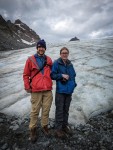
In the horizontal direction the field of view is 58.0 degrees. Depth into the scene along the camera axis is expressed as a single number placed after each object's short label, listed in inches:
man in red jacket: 96.1
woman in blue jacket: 97.7
